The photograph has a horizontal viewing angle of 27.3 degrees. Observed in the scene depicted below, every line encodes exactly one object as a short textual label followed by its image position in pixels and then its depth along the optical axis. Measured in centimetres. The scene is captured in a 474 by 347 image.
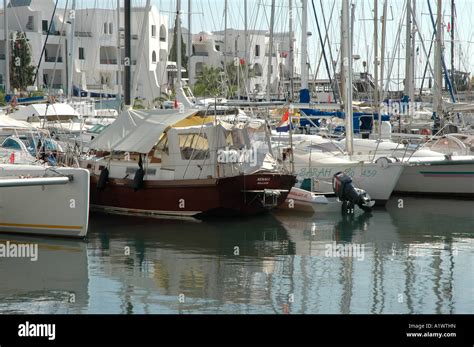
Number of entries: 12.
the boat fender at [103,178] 2645
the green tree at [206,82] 6391
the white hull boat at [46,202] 2186
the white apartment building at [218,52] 7990
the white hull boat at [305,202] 2745
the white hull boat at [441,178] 3092
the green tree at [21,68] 6475
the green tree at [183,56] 6834
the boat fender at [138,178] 2553
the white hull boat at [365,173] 2870
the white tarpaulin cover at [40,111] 3478
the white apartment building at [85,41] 7412
